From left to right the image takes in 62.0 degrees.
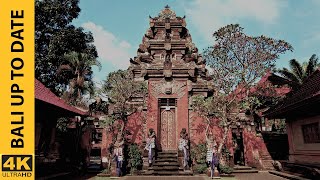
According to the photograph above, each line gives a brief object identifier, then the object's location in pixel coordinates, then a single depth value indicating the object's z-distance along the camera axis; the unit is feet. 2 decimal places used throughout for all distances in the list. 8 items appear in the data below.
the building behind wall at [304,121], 39.86
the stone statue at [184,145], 51.65
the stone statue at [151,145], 52.37
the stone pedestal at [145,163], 54.19
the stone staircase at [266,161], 57.77
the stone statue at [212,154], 47.55
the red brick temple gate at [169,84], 58.65
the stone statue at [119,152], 49.26
